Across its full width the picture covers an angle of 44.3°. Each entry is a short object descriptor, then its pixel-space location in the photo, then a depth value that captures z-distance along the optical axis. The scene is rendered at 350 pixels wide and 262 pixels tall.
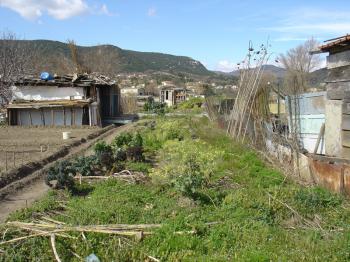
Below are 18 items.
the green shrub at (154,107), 35.43
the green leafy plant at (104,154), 10.50
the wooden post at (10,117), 23.77
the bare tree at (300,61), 50.97
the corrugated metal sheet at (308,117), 11.30
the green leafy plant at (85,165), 9.88
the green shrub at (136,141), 12.15
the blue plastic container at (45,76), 23.66
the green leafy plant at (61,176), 8.81
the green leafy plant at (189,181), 7.52
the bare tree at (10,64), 26.48
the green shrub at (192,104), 41.34
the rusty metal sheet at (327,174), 8.36
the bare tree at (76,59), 28.45
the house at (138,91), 63.26
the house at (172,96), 51.78
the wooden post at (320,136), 10.79
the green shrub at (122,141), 13.06
